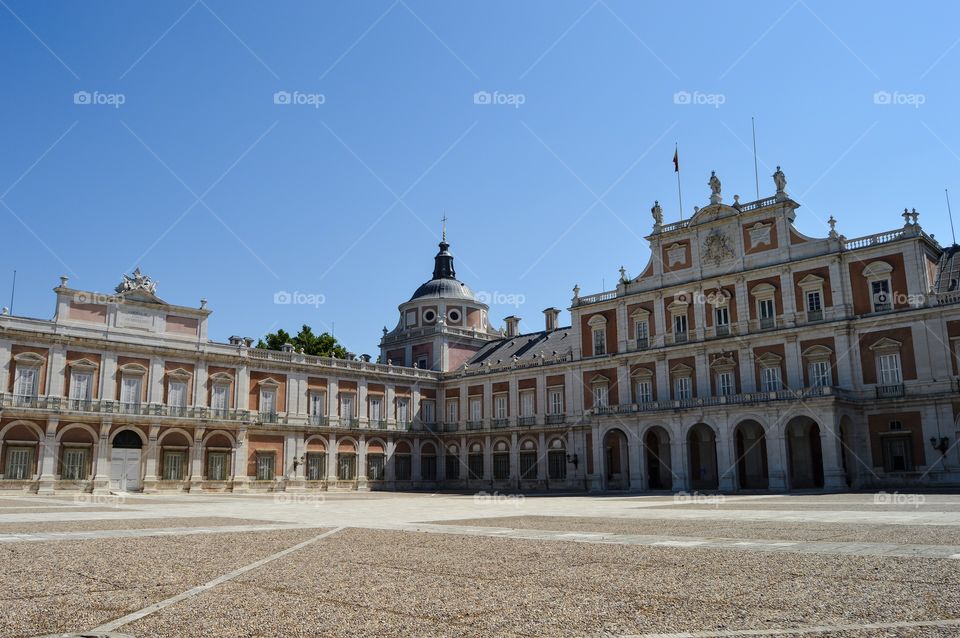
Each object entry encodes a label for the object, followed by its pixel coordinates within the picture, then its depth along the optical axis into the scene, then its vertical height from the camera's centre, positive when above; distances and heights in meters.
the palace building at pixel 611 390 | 36.44 +3.98
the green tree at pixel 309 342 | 61.94 +9.86
